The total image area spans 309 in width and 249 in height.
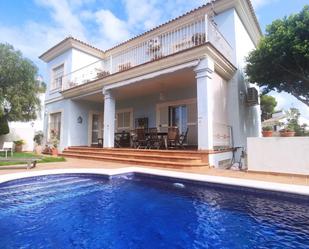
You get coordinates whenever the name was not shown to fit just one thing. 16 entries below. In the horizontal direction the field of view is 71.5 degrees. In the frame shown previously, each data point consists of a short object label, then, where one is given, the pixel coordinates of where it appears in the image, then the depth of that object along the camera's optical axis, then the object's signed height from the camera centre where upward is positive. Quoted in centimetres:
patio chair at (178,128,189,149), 1016 -2
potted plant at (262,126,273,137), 741 +28
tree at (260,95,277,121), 2405 +411
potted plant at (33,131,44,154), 1631 +25
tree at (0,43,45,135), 1327 +363
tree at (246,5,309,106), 782 +326
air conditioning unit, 1109 +235
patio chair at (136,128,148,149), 1055 +14
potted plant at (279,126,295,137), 691 +26
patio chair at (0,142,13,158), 1210 -14
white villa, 847 +297
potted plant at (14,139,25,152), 1630 -19
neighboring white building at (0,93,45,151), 1700 +78
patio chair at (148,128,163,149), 1022 +4
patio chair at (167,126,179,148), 955 +19
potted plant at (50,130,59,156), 1325 +2
